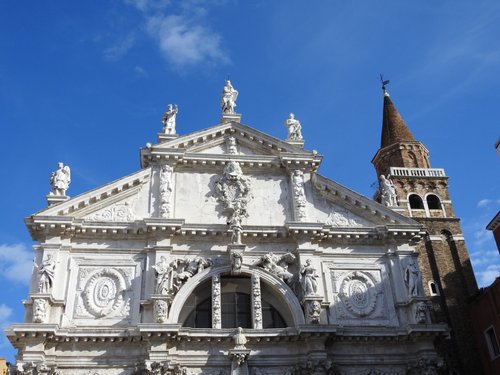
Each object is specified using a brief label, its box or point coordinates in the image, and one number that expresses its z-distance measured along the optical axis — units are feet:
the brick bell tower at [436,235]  82.94
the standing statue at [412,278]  64.13
